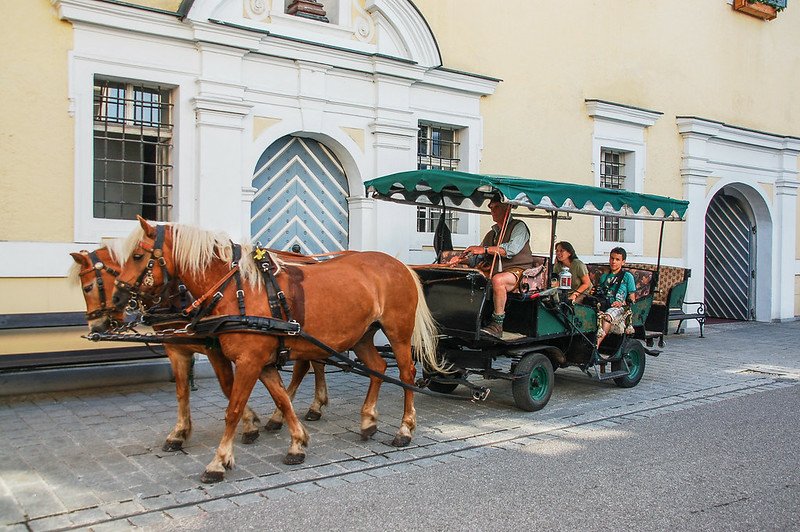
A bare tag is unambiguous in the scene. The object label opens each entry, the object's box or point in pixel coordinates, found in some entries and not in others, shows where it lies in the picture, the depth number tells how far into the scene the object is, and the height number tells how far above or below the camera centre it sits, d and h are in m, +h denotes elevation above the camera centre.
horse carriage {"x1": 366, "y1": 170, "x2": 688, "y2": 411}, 7.07 -0.61
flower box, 15.23 +5.07
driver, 7.21 -0.07
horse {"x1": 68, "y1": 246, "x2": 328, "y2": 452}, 4.95 -0.84
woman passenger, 8.20 -0.21
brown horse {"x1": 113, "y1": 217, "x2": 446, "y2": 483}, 5.11 -0.43
